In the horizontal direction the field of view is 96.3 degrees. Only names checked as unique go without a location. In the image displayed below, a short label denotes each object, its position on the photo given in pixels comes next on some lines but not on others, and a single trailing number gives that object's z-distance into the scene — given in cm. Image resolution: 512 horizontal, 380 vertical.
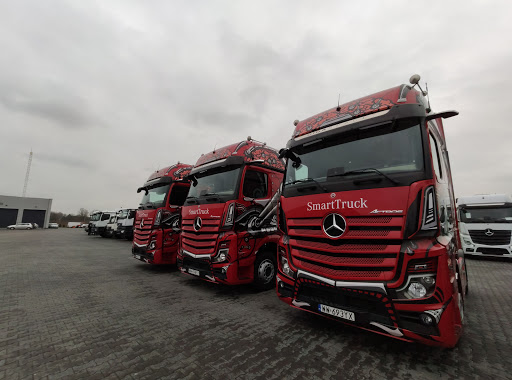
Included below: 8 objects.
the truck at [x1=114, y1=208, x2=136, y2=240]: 1914
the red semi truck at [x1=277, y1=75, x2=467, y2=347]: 226
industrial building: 4625
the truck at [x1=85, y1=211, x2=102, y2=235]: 2512
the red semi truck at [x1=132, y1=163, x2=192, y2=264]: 697
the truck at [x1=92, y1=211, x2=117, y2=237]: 2325
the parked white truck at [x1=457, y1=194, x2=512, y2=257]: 956
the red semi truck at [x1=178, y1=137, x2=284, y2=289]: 478
